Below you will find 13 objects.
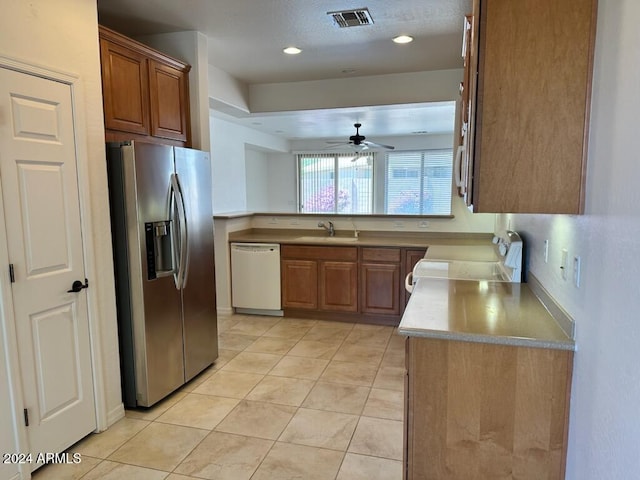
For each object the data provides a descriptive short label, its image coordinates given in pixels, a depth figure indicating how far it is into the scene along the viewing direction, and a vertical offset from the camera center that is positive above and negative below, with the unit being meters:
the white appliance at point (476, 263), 2.52 -0.52
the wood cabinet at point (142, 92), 2.59 +0.72
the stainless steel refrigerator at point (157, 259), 2.56 -0.40
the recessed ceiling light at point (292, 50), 3.58 +1.26
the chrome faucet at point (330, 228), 5.03 -0.38
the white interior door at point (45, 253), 1.97 -0.28
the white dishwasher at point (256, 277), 4.70 -0.90
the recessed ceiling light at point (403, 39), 3.31 +1.25
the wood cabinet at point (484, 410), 1.61 -0.85
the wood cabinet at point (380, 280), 4.38 -0.88
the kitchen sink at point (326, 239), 4.60 -0.48
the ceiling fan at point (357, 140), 7.00 +0.93
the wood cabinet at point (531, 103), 1.46 +0.33
